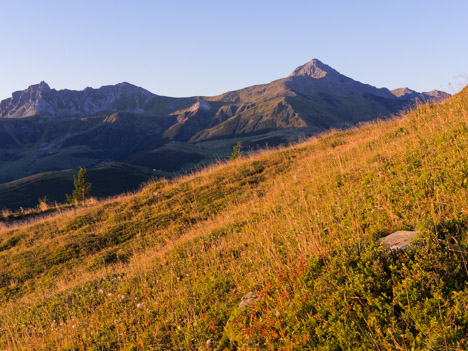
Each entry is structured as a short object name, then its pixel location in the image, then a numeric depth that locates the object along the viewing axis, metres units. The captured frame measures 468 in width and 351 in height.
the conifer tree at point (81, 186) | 47.62
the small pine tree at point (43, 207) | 28.89
